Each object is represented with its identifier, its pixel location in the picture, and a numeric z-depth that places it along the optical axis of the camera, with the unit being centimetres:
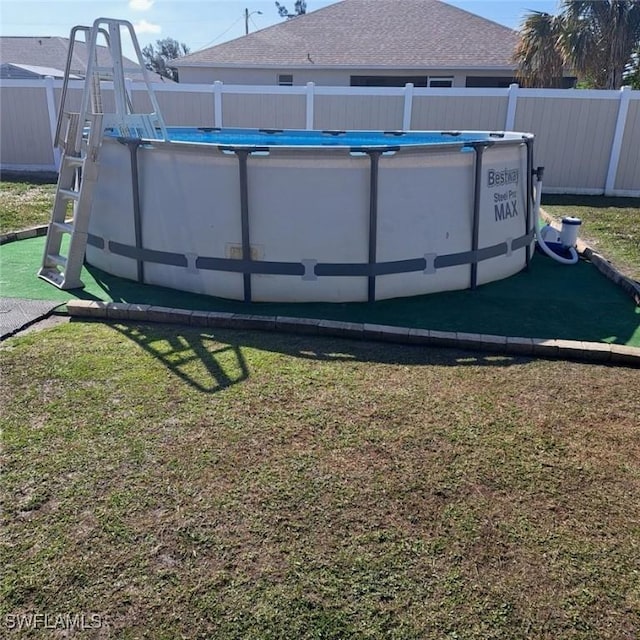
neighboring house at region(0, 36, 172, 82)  2408
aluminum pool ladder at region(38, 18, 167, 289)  515
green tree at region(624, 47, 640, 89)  1371
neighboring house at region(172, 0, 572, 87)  1675
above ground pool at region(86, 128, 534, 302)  480
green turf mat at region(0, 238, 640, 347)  455
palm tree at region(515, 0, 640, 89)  1305
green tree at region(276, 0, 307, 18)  6066
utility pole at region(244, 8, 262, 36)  4308
